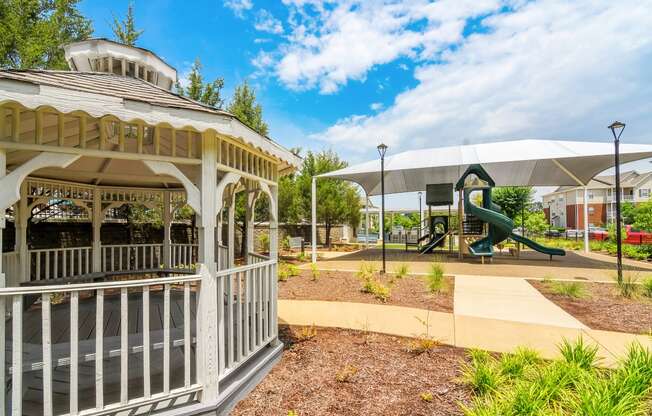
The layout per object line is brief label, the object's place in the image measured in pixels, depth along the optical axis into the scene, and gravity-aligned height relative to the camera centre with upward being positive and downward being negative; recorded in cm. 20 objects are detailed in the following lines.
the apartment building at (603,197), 3875 +185
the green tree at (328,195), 1694 +108
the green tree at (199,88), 1055 +452
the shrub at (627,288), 601 -161
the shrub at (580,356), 298 -147
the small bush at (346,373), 309 -171
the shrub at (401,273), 818 -166
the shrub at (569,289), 616 -167
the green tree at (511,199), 2760 +119
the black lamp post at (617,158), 693 +126
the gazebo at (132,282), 201 -47
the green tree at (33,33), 798 +519
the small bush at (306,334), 425 -174
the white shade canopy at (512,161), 984 +191
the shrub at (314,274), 816 -169
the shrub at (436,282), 665 -158
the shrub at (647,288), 608 -159
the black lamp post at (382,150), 915 +195
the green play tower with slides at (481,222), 1114 -38
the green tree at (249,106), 1163 +427
